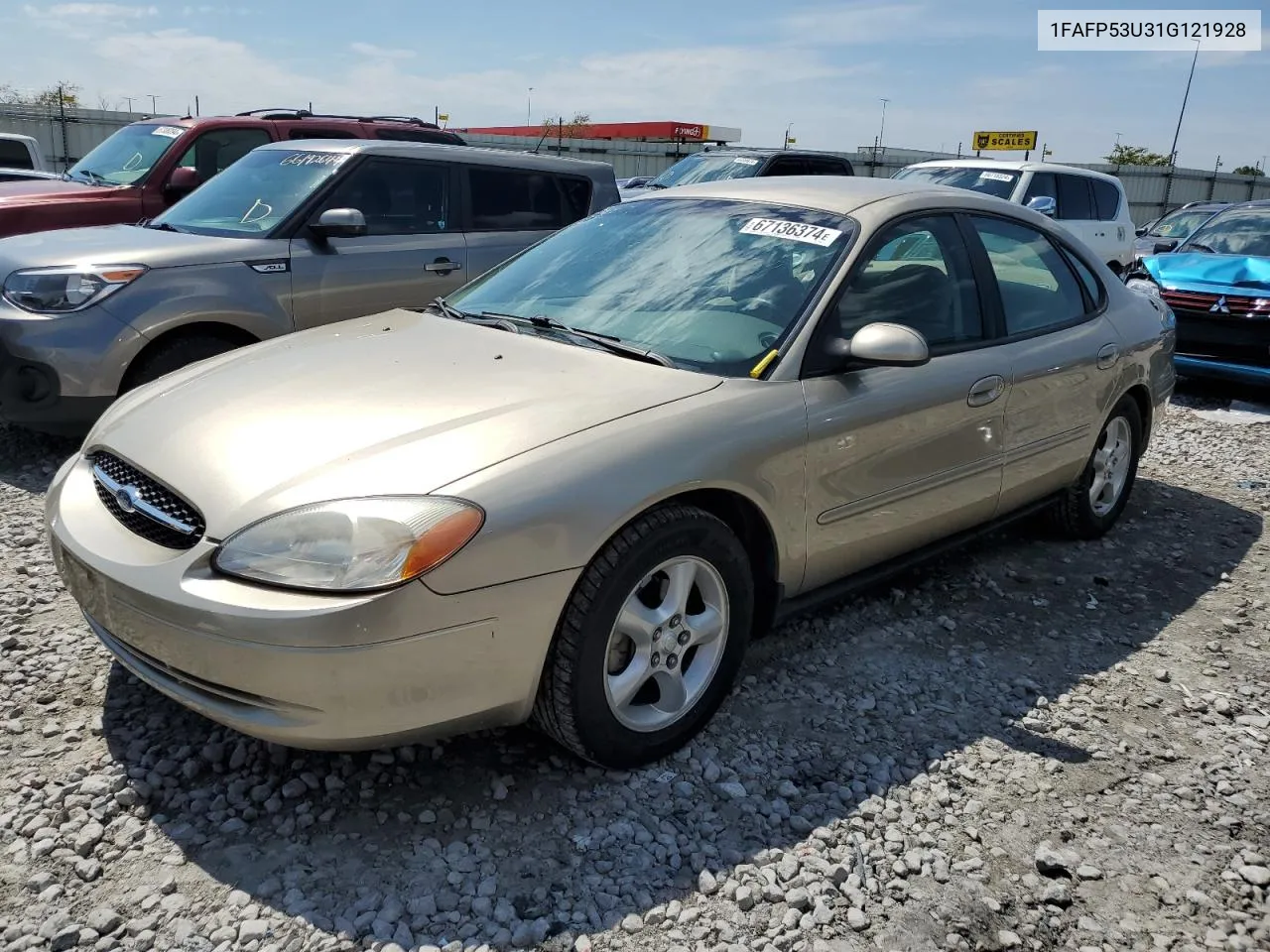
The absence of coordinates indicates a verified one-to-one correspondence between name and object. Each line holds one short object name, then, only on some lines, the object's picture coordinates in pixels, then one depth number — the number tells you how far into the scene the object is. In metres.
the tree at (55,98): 38.66
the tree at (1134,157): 60.15
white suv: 11.31
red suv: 7.28
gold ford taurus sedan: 2.33
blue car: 7.91
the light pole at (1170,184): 34.44
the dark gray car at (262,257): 4.95
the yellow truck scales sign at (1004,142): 45.78
